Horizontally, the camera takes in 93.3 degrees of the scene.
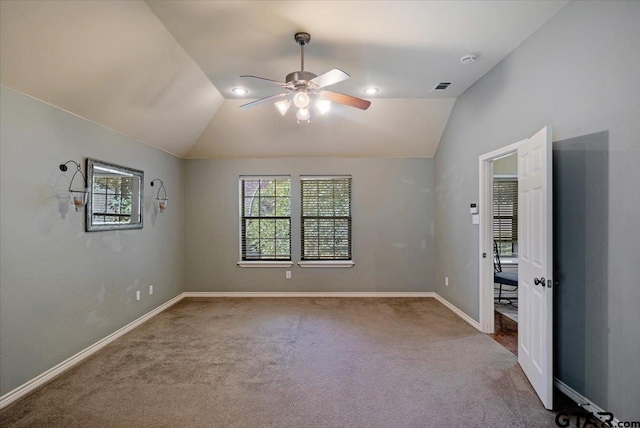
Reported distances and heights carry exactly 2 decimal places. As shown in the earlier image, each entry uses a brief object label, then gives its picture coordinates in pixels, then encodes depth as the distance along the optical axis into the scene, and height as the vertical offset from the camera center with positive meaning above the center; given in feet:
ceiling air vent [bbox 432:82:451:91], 12.03 +5.33
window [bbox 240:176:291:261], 17.29 -0.31
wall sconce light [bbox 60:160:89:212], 9.13 +0.78
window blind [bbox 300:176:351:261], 17.17 -0.25
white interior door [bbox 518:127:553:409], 7.08 -1.21
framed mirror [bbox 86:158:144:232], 10.19 +0.76
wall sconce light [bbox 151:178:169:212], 14.30 +0.83
